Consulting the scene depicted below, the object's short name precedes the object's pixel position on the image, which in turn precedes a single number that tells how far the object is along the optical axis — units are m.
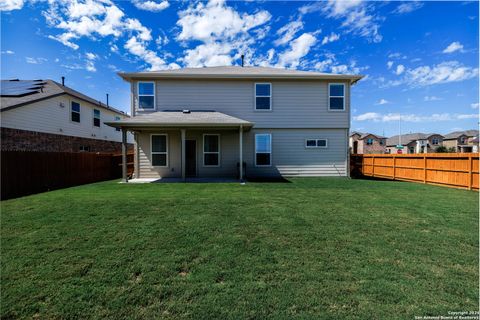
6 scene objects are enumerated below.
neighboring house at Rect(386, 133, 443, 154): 48.50
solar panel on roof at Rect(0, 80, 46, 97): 12.03
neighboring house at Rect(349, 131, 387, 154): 48.42
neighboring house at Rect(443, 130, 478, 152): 45.92
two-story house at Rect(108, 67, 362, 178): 11.30
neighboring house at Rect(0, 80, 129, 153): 10.59
